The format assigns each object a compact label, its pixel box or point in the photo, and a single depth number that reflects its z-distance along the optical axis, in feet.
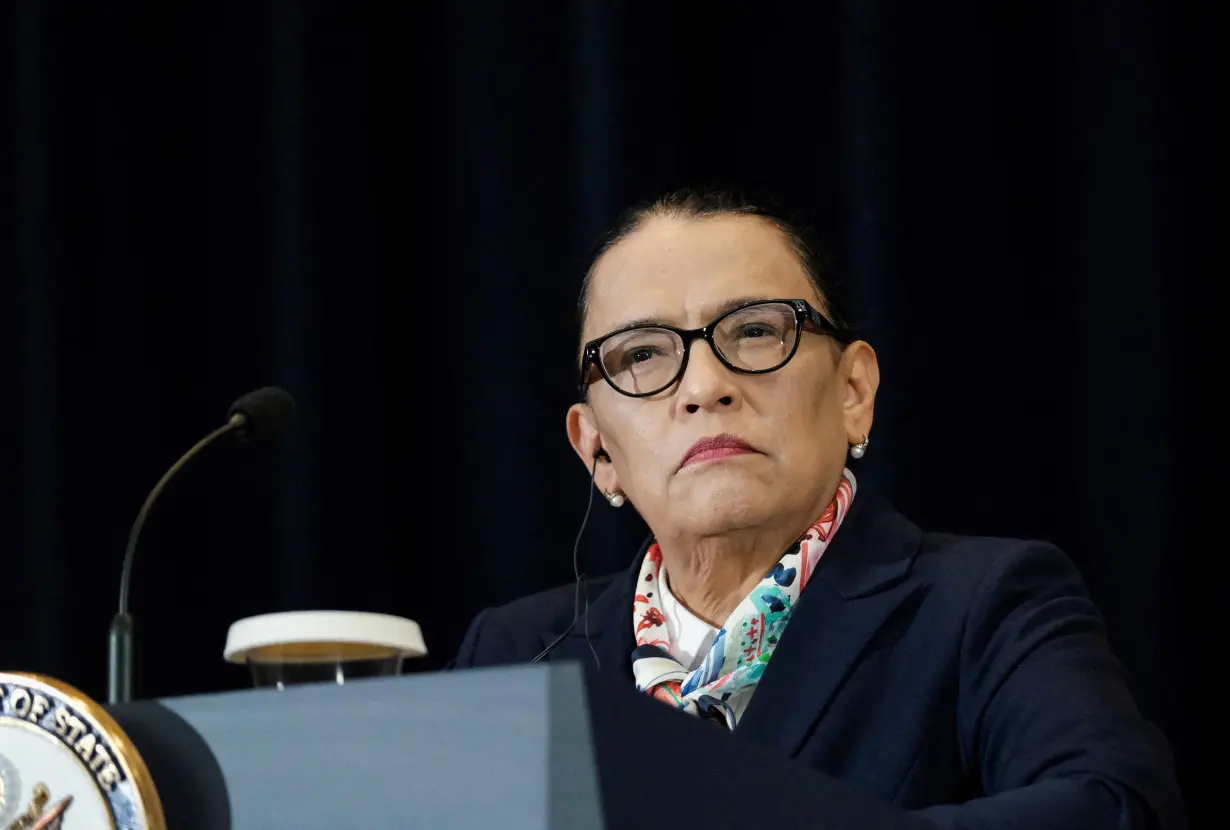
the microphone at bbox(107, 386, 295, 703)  13.71
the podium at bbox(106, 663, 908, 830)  11.04
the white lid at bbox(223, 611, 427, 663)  13.35
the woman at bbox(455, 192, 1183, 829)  13.89
